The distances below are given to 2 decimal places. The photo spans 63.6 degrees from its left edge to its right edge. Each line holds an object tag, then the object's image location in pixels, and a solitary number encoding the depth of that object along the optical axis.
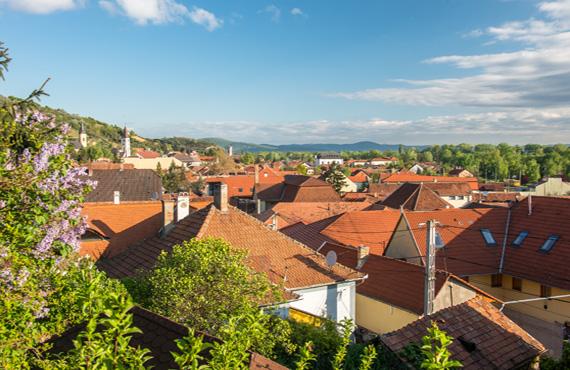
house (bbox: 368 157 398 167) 193.62
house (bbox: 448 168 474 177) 118.94
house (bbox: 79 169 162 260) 20.62
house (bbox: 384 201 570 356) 20.64
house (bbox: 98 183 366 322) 16.27
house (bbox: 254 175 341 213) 52.44
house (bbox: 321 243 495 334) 17.22
